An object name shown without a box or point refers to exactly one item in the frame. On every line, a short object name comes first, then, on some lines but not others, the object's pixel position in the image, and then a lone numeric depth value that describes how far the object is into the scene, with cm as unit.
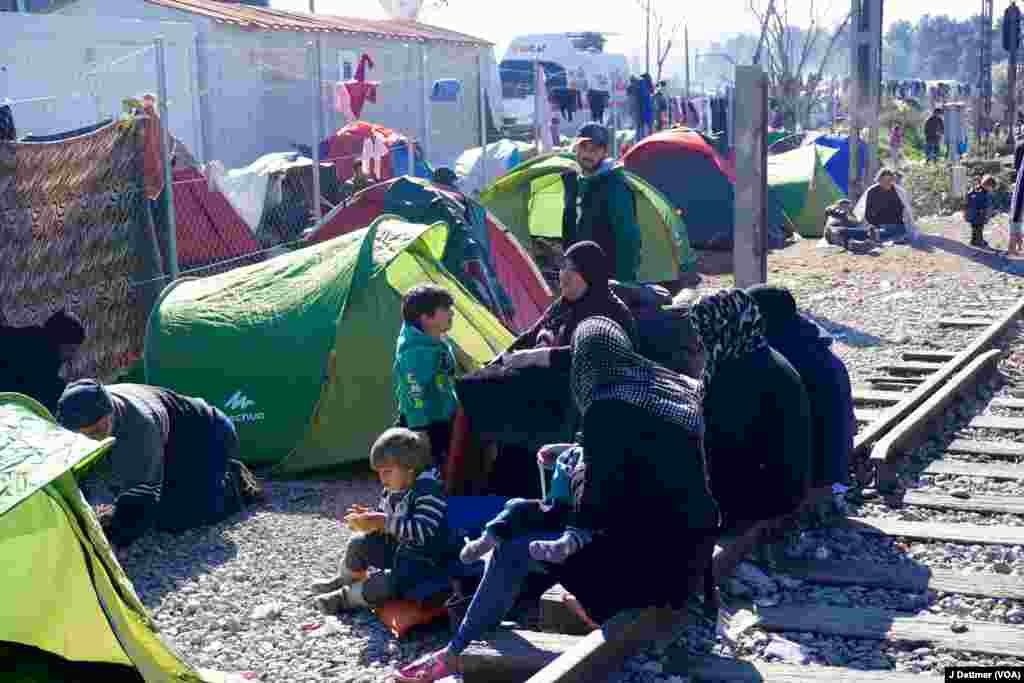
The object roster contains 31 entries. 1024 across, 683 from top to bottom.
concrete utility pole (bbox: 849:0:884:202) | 2219
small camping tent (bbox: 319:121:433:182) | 1856
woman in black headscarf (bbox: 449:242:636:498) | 638
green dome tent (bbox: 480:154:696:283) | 1523
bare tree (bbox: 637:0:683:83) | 5950
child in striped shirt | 548
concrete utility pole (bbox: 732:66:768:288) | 1032
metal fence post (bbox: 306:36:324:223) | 1378
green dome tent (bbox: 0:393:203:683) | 436
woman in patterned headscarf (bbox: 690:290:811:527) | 589
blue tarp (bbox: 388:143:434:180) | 1797
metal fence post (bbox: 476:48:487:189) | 1844
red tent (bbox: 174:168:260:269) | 1336
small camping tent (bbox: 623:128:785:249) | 1831
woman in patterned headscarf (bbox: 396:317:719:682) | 490
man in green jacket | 858
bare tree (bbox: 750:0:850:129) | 5025
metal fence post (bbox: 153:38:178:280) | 1018
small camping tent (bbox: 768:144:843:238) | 2069
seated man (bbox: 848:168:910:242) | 1902
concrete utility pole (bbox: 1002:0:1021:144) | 2864
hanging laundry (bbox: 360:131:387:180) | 1770
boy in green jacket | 673
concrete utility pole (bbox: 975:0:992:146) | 3662
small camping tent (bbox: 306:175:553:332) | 981
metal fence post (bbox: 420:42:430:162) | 1755
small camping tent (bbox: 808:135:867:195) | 2300
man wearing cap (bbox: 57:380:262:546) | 620
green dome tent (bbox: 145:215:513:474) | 807
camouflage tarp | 893
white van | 3797
